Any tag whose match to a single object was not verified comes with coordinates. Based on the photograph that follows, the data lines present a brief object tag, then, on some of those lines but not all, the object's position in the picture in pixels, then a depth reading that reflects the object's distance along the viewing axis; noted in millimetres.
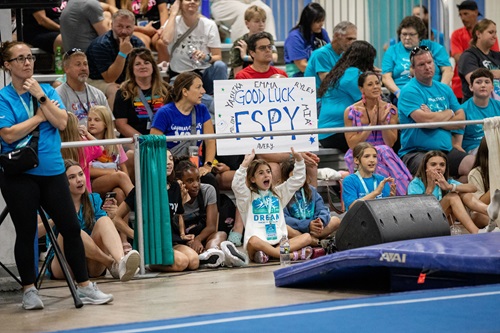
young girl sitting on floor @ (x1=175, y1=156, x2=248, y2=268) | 13833
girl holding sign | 13702
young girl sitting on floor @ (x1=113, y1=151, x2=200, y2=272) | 13167
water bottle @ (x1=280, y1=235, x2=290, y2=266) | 13405
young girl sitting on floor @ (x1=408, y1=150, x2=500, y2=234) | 14629
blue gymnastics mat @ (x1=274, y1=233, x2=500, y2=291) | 9905
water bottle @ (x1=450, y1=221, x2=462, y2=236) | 15092
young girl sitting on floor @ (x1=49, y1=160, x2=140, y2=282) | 12478
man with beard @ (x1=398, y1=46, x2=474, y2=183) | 15591
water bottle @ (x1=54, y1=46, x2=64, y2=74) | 17648
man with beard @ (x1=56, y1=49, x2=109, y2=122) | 14771
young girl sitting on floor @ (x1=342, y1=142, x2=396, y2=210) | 14391
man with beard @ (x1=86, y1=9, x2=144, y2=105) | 16316
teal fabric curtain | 12882
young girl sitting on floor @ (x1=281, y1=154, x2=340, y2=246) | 14201
